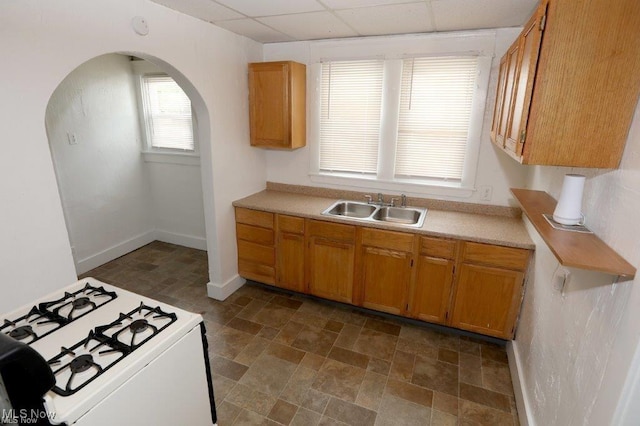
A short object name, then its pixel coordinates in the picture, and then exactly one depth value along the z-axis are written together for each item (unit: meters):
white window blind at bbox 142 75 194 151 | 3.86
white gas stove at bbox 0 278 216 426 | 1.05
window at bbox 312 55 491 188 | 2.79
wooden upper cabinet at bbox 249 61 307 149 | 3.02
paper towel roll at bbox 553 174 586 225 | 1.44
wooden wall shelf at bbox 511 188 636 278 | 1.08
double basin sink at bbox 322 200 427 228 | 3.03
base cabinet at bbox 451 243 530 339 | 2.37
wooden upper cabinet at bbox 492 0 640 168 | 1.18
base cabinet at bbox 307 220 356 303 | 2.84
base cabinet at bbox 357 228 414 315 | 2.66
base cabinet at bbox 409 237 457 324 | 2.54
